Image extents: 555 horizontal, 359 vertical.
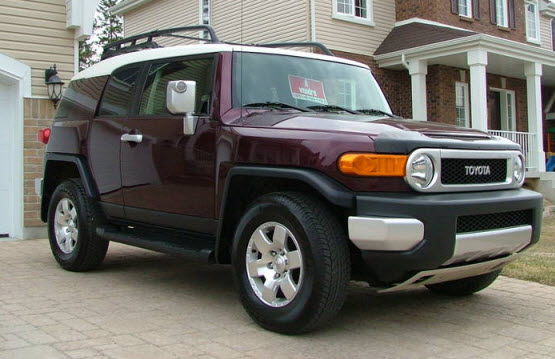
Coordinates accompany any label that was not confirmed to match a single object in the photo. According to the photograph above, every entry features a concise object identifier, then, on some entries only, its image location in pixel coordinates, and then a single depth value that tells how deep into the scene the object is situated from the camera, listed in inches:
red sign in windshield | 189.6
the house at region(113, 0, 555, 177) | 612.7
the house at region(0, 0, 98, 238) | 341.7
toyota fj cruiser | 143.7
